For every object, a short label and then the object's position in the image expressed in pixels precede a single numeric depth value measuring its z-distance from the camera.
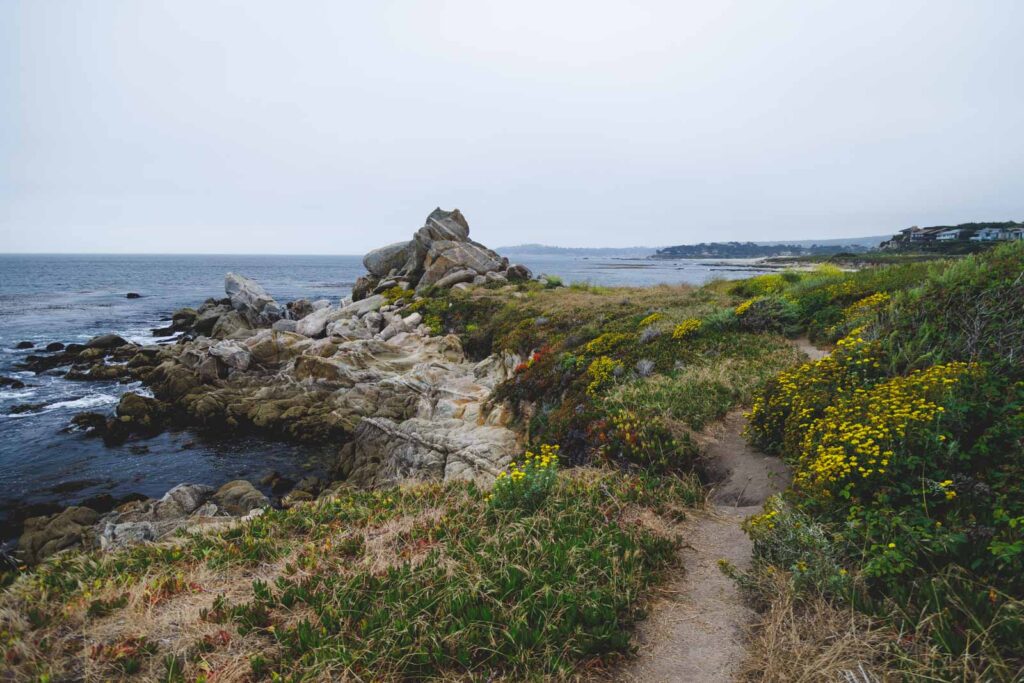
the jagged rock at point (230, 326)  36.00
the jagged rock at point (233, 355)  23.47
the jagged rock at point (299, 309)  40.88
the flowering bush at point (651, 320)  15.62
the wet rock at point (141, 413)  18.95
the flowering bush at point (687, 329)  13.58
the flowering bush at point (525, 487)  6.51
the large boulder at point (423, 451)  11.53
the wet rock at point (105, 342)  32.84
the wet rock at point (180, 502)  11.56
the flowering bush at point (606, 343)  14.04
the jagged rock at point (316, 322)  30.58
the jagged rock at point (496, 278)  32.91
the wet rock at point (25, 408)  20.97
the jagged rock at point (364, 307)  31.87
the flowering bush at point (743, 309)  14.26
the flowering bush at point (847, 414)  5.13
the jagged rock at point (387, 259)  41.56
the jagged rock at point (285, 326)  33.03
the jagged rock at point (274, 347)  24.34
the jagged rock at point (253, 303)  38.25
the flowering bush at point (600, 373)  11.50
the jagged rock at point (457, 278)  32.69
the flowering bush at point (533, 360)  15.28
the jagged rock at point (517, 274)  34.53
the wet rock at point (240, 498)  11.71
